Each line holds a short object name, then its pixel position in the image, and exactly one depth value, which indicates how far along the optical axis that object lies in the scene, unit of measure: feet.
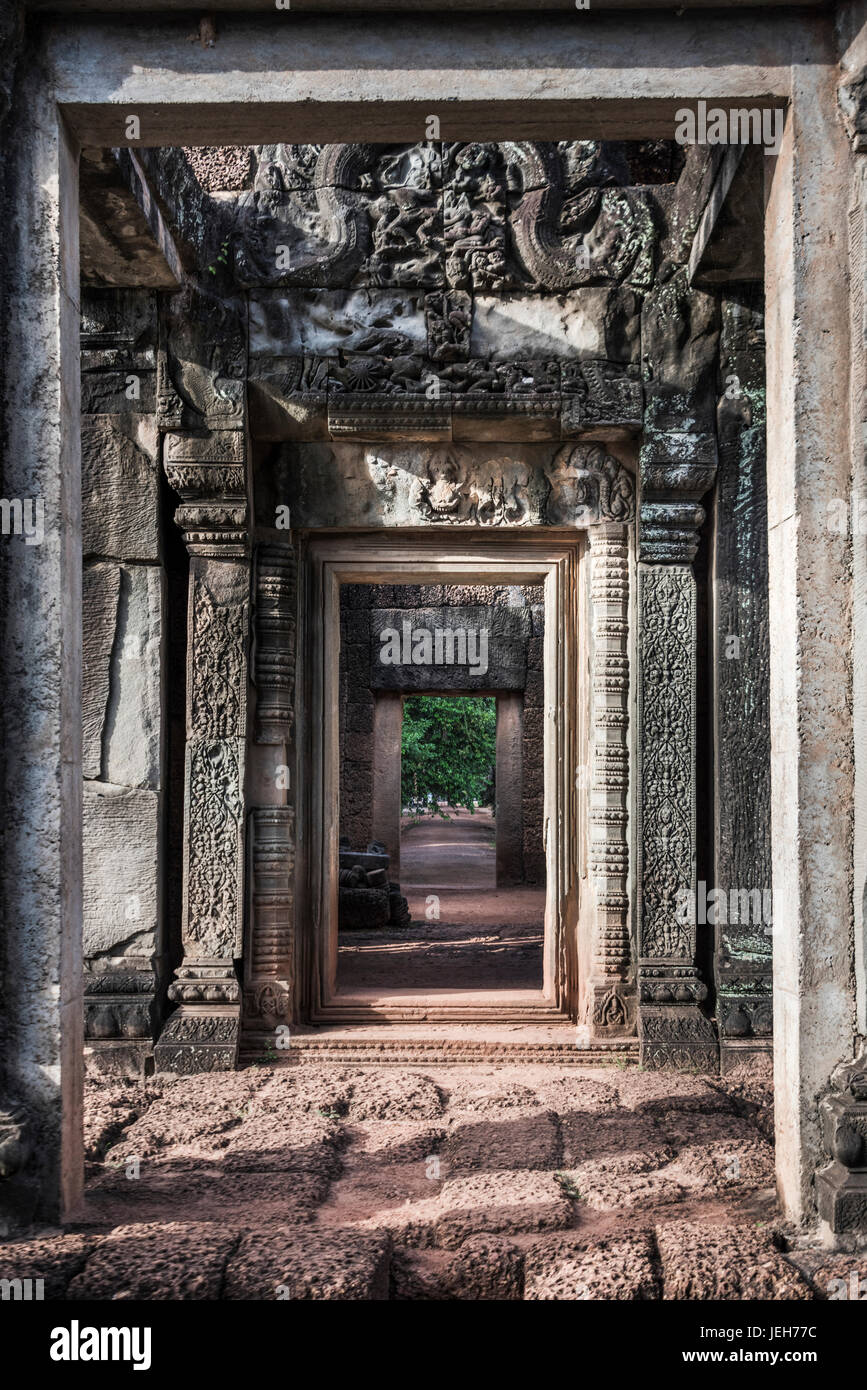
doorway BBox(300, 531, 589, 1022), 18.44
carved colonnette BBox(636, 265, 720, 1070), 16.62
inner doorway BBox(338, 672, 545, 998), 24.57
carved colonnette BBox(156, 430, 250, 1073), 16.81
